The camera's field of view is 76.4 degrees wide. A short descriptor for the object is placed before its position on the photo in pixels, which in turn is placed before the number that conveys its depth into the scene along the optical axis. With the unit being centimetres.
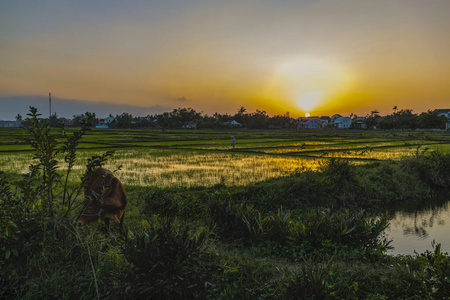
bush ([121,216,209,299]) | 372
